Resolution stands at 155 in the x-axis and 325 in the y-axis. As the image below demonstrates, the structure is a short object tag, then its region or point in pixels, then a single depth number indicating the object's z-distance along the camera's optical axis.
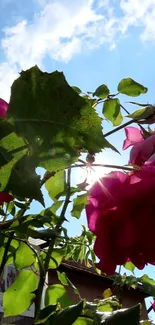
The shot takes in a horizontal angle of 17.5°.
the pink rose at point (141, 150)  0.63
